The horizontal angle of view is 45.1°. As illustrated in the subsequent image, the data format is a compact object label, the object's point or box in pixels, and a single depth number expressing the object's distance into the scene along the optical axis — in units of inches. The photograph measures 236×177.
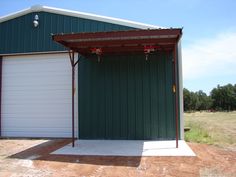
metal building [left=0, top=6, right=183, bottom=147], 327.3
